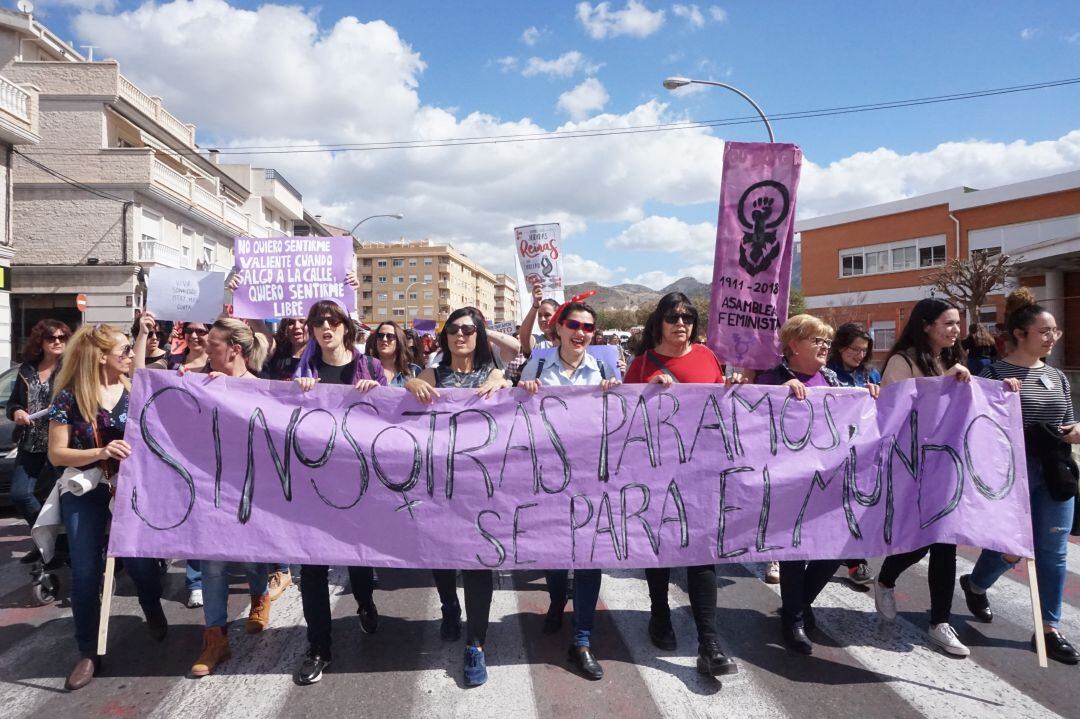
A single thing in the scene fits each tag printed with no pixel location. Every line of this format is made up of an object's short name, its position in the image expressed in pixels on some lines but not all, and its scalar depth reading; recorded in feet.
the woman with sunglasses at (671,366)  11.88
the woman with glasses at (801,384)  12.57
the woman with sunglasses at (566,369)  12.94
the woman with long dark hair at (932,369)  12.49
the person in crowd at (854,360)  15.38
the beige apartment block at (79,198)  78.07
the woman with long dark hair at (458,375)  12.57
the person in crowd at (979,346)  20.77
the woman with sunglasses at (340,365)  13.16
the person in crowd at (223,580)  11.78
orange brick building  71.15
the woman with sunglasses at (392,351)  18.48
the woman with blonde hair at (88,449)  11.36
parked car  21.27
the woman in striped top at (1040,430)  12.26
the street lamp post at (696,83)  43.42
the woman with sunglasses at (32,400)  16.06
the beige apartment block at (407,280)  358.02
